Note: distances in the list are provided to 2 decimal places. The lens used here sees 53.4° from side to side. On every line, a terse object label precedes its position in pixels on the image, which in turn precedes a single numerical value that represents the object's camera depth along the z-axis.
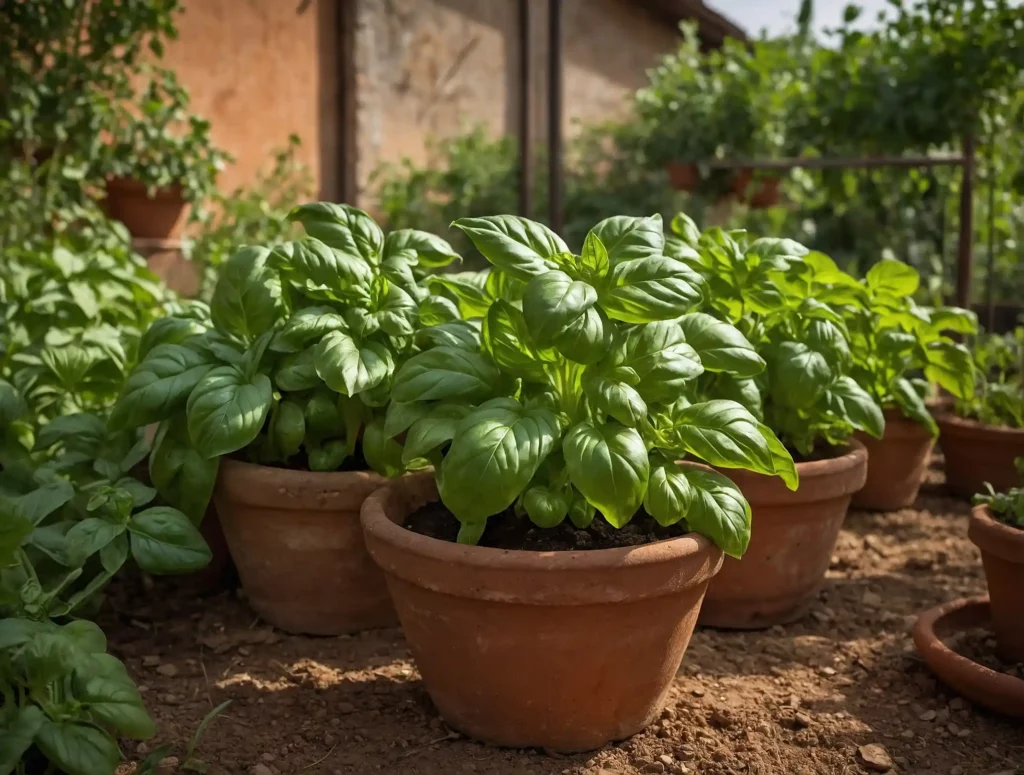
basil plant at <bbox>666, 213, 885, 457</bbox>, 2.18
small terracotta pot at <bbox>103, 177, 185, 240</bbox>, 4.48
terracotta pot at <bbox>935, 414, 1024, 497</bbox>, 3.13
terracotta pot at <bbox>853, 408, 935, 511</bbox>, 3.09
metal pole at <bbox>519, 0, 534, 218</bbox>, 4.15
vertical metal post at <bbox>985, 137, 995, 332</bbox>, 4.36
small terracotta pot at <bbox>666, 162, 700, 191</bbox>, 6.25
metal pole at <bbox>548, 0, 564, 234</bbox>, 4.20
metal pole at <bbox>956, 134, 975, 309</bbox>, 3.85
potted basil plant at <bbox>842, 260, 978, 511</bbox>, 2.57
